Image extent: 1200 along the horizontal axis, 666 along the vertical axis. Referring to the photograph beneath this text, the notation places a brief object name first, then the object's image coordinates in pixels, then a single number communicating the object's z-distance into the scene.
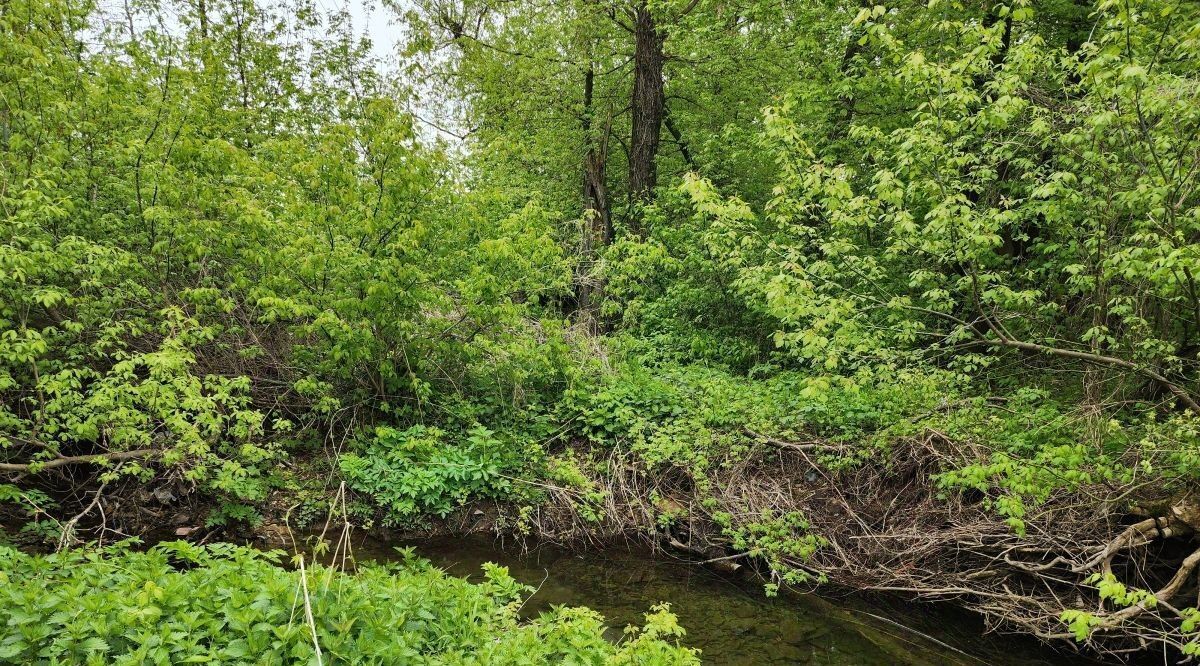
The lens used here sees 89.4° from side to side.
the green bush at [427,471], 6.96
